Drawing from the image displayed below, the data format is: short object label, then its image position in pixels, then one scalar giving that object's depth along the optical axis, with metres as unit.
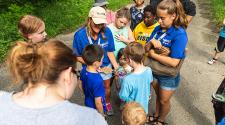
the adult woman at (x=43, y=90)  1.07
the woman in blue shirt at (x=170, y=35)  2.17
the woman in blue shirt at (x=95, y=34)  2.42
